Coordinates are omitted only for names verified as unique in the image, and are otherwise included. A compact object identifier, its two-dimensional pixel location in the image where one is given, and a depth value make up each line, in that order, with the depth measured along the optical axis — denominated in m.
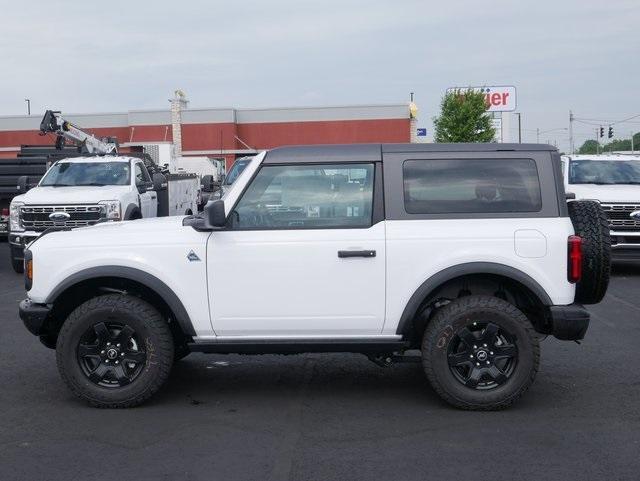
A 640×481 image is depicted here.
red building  47.78
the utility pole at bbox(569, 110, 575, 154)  89.78
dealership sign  62.62
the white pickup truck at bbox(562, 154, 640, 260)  13.58
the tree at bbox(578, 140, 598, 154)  136.45
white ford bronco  6.10
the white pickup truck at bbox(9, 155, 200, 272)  14.62
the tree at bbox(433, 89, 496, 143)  46.19
